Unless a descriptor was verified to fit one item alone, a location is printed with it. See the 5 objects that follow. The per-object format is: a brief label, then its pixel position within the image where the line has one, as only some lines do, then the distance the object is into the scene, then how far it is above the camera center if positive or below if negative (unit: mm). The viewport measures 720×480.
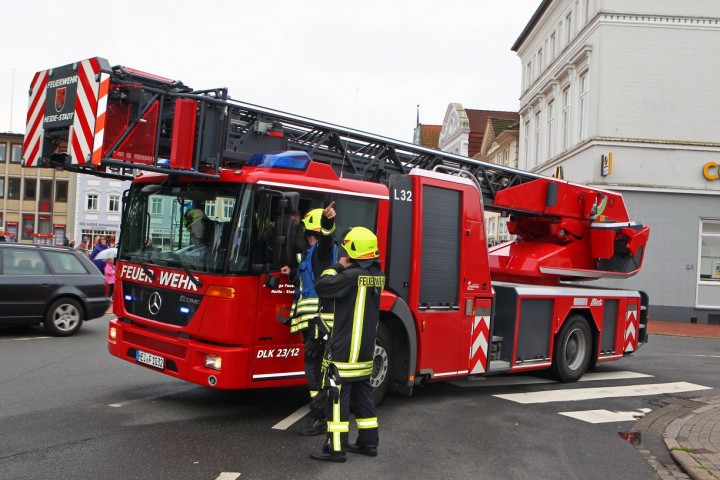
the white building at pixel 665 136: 21828 +4114
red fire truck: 6020 +124
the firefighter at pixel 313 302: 6031 -531
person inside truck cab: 6285 +91
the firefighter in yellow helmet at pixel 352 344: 5336 -793
